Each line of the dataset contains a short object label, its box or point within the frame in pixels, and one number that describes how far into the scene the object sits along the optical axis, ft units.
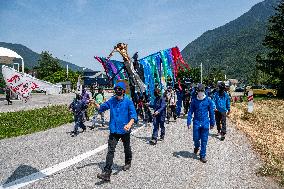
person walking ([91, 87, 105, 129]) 50.15
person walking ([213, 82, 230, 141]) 42.90
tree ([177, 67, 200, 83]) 281.54
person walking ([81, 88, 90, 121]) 45.59
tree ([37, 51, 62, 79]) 304.50
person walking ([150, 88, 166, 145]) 37.92
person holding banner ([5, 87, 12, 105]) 104.83
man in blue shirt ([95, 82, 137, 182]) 25.19
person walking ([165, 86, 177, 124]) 57.57
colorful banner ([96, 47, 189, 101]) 49.57
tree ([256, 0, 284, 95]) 140.05
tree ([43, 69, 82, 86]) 257.55
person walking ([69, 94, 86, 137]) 44.06
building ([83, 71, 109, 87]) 460.75
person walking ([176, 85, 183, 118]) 63.79
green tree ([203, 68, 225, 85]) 317.83
